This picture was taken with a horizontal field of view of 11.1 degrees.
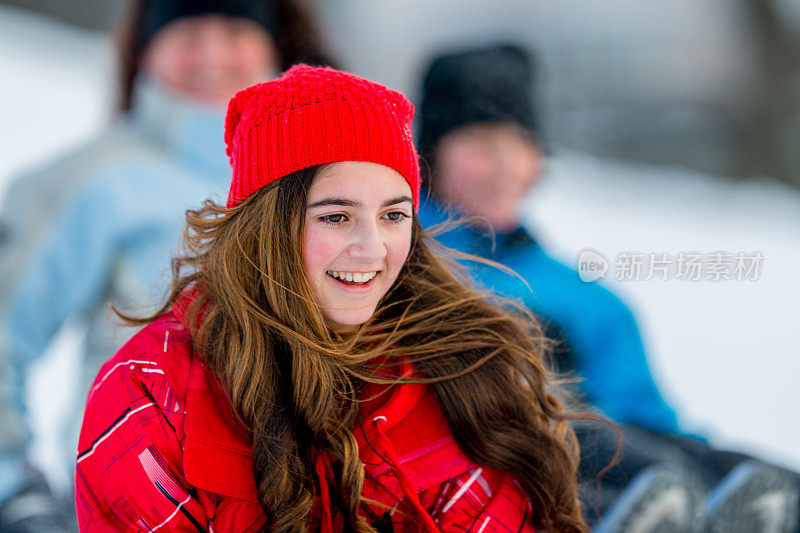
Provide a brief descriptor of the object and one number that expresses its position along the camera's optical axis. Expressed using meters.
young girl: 3.54
